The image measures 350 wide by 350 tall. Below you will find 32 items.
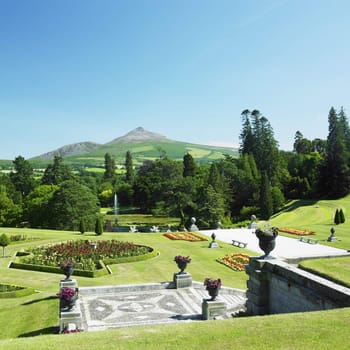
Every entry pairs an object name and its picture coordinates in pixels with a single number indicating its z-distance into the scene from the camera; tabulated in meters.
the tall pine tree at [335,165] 65.88
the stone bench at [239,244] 32.30
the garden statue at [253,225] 44.25
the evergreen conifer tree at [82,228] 41.05
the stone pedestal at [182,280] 18.44
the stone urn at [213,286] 13.60
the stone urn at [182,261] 18.41
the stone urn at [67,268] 16.69
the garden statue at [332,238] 33.94
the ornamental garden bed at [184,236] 36.53
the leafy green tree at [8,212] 58.03
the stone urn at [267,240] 12.27
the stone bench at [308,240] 33.62
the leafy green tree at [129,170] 126.75
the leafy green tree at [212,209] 57.59
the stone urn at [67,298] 12.66
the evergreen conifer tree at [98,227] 38.47
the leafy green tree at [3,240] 28.76
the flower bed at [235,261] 24.58
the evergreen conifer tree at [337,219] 43.88
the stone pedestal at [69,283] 16.78
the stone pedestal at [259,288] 12.07
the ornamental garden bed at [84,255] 24.28
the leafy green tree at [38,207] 56.87
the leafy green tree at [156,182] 77.00
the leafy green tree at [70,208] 54.34
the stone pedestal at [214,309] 13.68
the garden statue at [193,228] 43.58
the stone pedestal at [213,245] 32.00
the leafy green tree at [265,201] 59.72
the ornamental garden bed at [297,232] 38.34
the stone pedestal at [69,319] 12.51
